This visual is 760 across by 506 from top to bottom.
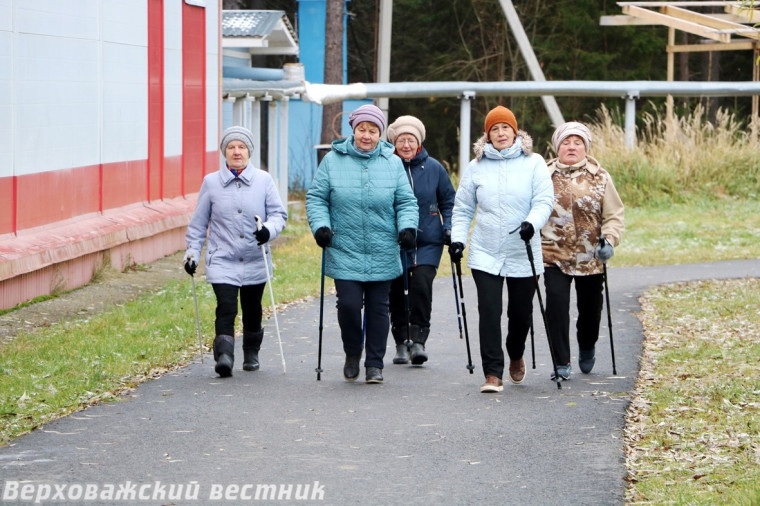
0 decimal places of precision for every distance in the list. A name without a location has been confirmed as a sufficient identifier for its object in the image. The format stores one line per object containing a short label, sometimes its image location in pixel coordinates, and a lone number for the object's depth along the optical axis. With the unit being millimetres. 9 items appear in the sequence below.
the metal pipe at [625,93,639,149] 46281
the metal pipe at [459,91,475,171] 45531
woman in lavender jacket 17234
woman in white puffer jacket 16125
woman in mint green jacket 16594
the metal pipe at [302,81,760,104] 47219
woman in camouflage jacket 16859
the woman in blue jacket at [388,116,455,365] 18266
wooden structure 53031
